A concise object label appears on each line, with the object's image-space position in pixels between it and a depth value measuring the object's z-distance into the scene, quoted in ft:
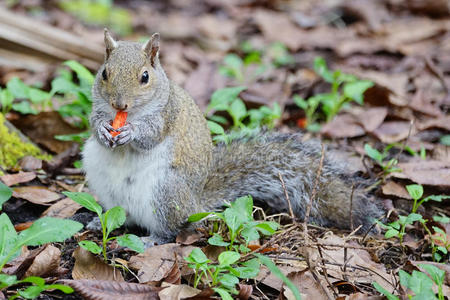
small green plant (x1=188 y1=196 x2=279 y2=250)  15.37
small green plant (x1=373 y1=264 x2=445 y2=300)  12.87
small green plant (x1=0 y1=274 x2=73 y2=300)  12.44
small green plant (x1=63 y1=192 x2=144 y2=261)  14.84
